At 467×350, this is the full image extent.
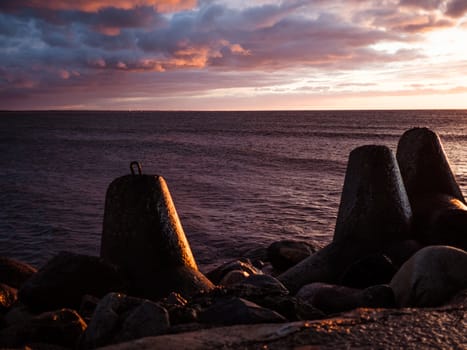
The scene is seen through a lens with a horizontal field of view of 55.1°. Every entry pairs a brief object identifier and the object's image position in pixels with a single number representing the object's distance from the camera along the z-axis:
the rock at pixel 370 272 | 4.91
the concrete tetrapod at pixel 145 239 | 4.95
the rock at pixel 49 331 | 3.60
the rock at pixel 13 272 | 6.37
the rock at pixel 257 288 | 3.72
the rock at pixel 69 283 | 4.79
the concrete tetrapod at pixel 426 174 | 6.27
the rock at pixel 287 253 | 7.74
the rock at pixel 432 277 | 3.85
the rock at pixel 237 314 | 3.21
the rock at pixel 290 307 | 3.51
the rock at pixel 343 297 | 3.97
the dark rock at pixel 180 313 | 3.34
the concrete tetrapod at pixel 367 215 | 5.71
